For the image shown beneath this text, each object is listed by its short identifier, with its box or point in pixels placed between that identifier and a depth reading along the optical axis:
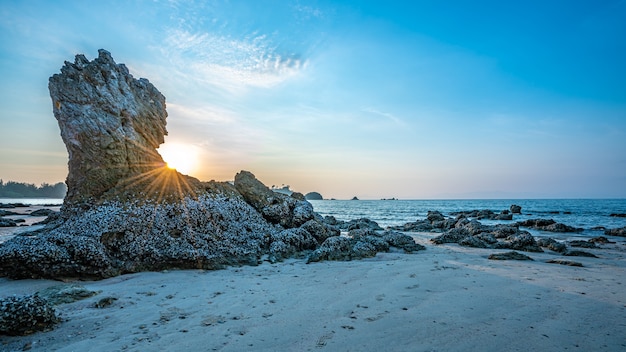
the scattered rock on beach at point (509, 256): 9.24
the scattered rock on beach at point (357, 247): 8.73
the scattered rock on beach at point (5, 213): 27.97
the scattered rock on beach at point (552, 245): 11.01
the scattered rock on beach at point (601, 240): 13.93
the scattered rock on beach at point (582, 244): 12.36
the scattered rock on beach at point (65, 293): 4.94
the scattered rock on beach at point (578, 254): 10.16
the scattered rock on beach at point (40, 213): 29.60
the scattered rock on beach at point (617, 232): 16.72
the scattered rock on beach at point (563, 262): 8.37
